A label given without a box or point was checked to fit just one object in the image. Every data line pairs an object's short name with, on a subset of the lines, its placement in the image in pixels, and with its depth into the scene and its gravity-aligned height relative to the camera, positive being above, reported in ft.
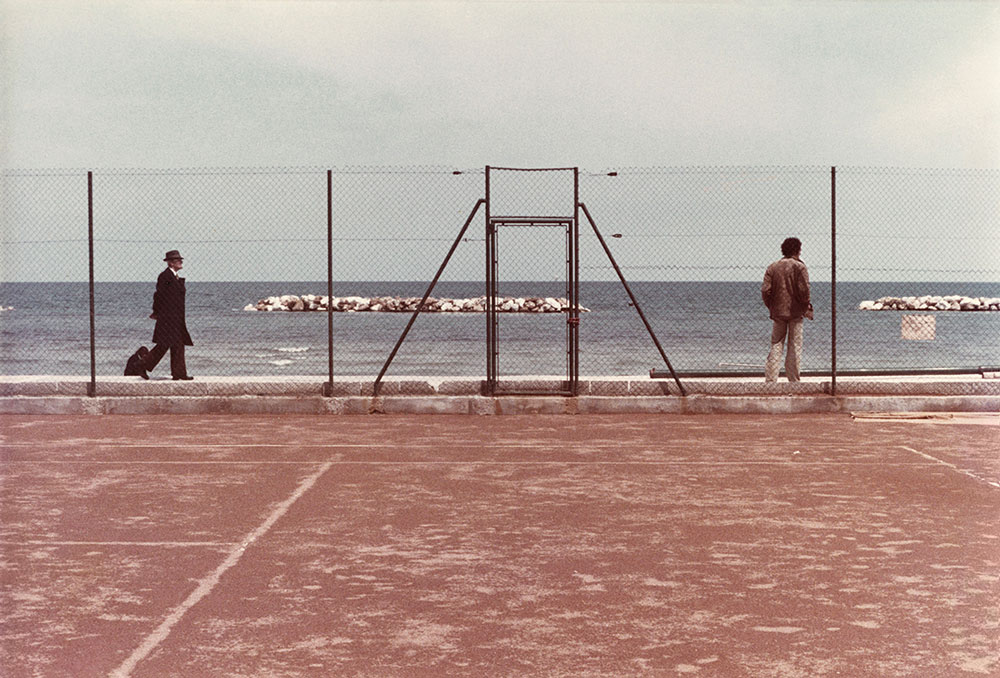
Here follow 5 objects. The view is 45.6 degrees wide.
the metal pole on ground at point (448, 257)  49.23 +2.61
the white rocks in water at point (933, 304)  314.14 +4.64
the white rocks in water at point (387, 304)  274.77 +3.92
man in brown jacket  49.98 +0.81
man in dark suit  52.42 +0.03
